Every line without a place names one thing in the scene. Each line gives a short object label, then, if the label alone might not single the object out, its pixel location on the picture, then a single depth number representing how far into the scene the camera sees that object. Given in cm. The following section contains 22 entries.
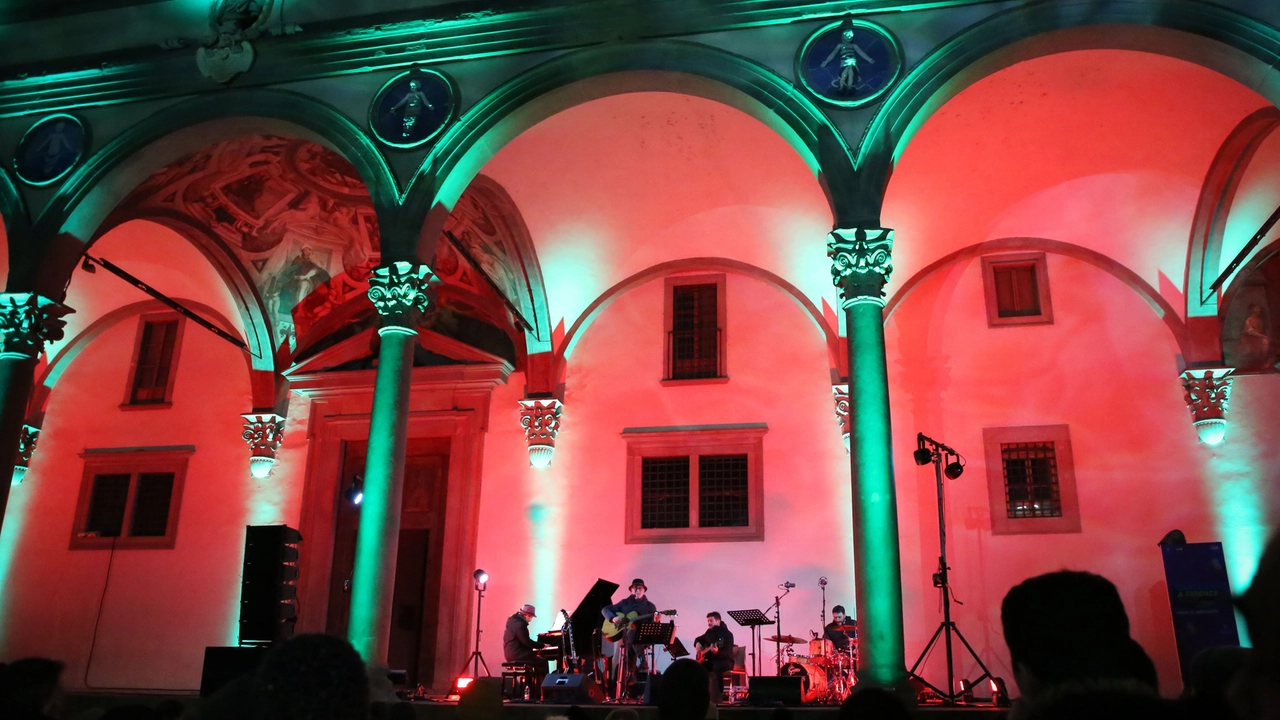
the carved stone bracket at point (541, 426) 1417
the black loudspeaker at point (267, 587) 1001
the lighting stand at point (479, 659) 1298
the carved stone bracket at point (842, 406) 1341
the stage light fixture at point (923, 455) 1134
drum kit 1140
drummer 1164
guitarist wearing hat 1167
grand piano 1195
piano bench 1188
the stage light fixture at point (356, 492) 1431
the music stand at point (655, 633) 1098
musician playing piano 1202
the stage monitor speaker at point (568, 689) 1009
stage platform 761
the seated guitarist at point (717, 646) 1139
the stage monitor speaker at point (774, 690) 886
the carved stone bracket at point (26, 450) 1570
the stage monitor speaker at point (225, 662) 900
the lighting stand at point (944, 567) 994
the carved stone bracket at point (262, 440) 1513
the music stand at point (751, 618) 1166
